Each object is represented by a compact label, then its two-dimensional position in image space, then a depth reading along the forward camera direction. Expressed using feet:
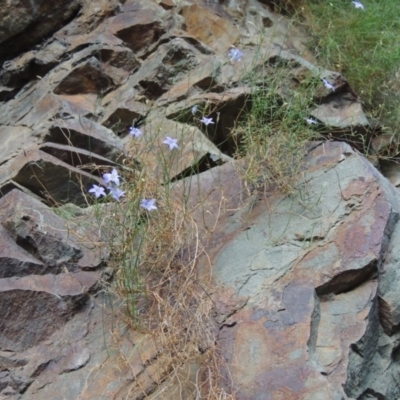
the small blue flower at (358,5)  14.61
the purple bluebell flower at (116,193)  9.22
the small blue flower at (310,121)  11.24
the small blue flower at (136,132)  10.36
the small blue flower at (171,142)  10.01
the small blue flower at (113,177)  9.30
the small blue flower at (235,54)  11.70
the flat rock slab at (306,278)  8.19
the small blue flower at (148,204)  9.31
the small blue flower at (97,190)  9.32
